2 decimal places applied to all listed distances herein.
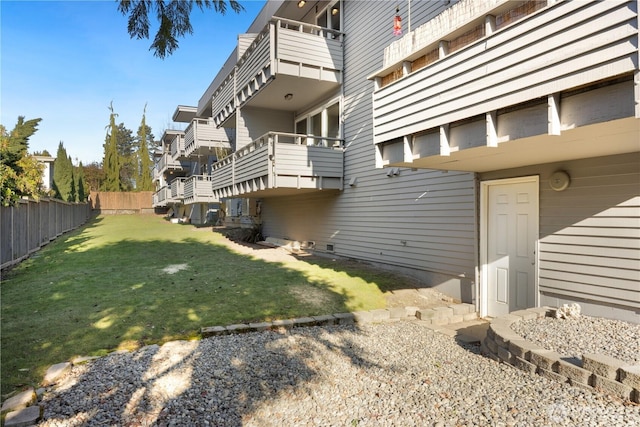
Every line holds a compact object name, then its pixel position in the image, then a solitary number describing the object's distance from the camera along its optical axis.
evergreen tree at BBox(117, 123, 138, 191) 60.97
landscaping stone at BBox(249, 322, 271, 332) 5.67
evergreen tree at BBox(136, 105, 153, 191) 43.56
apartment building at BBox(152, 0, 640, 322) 3.85
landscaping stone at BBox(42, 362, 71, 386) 3.88
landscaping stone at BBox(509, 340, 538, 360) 4.16
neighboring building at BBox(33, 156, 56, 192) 27.92
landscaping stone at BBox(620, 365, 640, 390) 3.23
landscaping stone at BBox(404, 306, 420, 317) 6.90
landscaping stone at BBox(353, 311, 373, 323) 6.42
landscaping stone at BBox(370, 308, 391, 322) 6.56
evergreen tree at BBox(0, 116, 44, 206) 8.41
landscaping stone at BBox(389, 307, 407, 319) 6.74
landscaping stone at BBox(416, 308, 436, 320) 6.64
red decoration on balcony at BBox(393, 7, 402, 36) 7.31
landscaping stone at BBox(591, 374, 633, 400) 3.29
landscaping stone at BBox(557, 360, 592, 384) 3.57
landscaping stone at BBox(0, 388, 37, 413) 3.32
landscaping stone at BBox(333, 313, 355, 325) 6.30
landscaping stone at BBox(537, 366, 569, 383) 3.74
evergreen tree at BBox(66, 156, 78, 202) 27.25
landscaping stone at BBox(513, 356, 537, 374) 4.04
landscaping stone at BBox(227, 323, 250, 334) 5.54
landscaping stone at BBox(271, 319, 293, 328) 5.82
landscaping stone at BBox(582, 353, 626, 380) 3.40
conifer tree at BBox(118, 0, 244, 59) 4.70
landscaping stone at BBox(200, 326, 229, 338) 5.35
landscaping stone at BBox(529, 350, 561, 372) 3.85
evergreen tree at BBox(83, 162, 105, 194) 51.99
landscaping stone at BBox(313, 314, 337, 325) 6.16
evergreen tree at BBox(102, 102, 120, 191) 42.75
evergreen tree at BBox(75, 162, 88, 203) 30.21
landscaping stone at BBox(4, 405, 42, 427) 3.09
